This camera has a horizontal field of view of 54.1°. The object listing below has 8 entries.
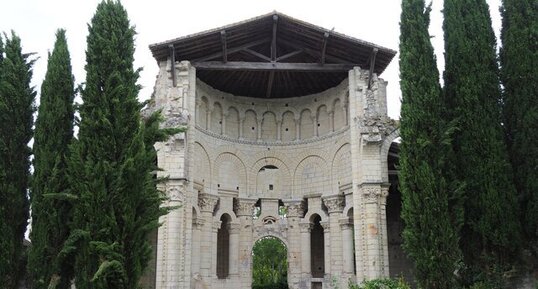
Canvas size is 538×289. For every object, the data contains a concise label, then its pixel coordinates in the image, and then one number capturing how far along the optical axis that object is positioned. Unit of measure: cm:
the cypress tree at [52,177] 1173
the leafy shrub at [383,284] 1435
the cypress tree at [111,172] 1080
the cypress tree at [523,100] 1384
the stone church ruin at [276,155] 1823
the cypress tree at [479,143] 1377
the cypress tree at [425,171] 1351
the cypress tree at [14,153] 1199
